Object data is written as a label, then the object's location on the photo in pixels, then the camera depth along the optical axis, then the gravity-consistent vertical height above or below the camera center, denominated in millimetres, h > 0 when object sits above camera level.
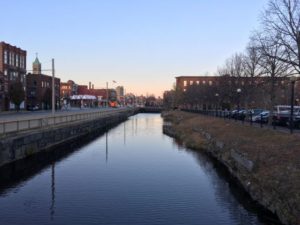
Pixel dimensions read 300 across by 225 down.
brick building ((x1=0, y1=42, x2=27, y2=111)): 50913 +7607
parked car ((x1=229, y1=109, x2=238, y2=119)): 30104 -1351
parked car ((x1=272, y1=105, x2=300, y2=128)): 19881 -993
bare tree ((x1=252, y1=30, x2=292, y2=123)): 18562 +3063
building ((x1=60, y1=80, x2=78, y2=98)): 97862 +3979
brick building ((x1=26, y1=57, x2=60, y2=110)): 65118 +3082
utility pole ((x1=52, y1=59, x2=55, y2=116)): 26860 +701
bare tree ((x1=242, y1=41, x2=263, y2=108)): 26732 +3163
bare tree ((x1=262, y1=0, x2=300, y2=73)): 15432 +4556
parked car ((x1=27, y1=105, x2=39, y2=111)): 59114 -1322
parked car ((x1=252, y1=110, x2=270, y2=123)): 25206 -1380
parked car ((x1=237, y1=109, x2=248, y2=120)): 29956 -1368
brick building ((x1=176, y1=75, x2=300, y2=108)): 27837 +1972
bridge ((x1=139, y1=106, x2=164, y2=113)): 97123 -2339
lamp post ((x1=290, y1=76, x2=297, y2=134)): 14506 +385
